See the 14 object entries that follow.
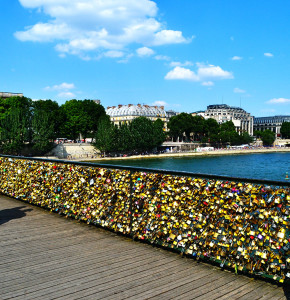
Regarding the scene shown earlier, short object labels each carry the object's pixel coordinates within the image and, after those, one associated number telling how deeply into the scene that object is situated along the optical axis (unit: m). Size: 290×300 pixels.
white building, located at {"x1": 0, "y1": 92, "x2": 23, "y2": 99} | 113.96
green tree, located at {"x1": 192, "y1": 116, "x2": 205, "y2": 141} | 137.50
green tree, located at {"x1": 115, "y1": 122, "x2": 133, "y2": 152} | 97.89
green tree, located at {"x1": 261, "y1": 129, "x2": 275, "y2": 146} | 178.00
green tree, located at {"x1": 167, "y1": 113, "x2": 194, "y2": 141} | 133.88
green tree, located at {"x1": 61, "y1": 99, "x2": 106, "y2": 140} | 91.62
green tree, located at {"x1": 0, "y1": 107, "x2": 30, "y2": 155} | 75.44
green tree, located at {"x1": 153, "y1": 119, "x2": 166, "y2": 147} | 108.75
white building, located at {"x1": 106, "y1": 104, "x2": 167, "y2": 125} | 185.88
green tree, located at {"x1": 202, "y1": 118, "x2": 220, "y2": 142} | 142.66
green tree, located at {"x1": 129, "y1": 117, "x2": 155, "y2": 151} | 102.00
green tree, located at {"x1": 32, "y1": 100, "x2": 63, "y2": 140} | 84.04
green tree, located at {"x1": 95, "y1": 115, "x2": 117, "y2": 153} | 91.02
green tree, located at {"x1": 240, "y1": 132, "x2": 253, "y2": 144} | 161.27
